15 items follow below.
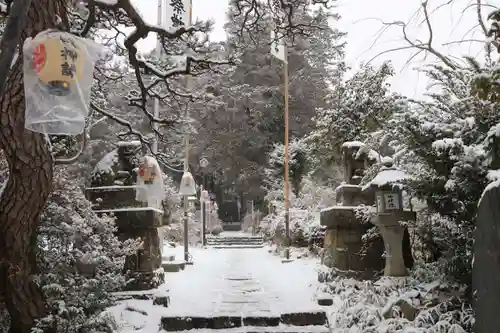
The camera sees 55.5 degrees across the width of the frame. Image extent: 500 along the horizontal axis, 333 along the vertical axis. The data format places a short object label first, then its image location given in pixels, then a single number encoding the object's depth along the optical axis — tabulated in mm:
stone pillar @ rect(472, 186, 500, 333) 3322
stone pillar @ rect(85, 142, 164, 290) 6848
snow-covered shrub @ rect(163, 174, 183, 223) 14710
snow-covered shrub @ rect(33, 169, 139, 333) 4453
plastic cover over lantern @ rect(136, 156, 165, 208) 7840
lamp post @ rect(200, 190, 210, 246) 17794
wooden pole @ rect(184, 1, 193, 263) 11616
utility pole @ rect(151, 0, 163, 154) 9863
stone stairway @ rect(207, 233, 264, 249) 18983
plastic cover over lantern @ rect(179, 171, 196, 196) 12047
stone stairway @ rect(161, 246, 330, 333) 5430
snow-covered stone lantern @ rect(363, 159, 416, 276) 6164
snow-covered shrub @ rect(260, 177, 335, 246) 13320
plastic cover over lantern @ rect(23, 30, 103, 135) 2840
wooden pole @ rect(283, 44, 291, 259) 12492
